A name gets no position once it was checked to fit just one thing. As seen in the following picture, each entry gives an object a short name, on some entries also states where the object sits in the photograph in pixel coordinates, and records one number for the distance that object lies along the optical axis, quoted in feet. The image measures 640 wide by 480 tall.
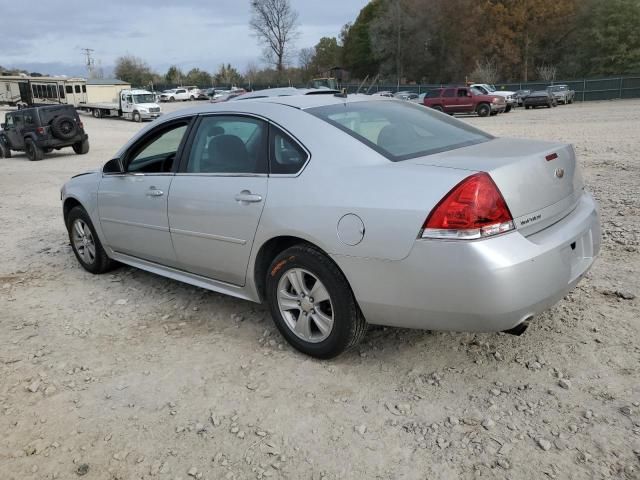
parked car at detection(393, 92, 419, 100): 142.41
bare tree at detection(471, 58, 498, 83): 200.95
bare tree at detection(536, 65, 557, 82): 202.02
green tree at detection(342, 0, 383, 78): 280.10
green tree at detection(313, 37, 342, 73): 309.42
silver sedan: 8.96
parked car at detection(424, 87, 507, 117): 103.24
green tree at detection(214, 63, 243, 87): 331.92
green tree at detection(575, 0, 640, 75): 180.86
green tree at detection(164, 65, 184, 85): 351.67
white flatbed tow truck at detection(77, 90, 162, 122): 120.16
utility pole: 346.33
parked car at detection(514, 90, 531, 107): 135.28
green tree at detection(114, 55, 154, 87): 312.34
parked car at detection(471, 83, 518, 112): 107.87
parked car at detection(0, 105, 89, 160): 58.54
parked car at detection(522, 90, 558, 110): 125.08
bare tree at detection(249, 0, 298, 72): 267.18
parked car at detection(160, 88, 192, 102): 213.66
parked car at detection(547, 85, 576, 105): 137.88
